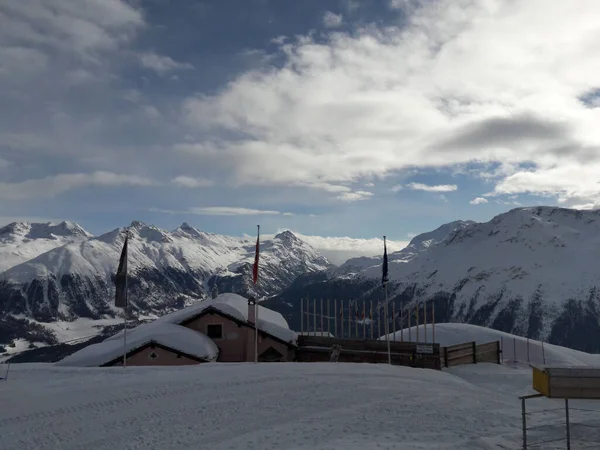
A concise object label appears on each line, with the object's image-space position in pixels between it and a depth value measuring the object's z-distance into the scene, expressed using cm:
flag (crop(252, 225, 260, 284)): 3512
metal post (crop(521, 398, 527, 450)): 1554
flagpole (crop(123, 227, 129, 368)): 3111
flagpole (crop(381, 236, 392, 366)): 3750
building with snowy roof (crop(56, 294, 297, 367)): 4146
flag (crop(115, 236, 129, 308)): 3092
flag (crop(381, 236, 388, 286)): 3758
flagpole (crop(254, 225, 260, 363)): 3489
